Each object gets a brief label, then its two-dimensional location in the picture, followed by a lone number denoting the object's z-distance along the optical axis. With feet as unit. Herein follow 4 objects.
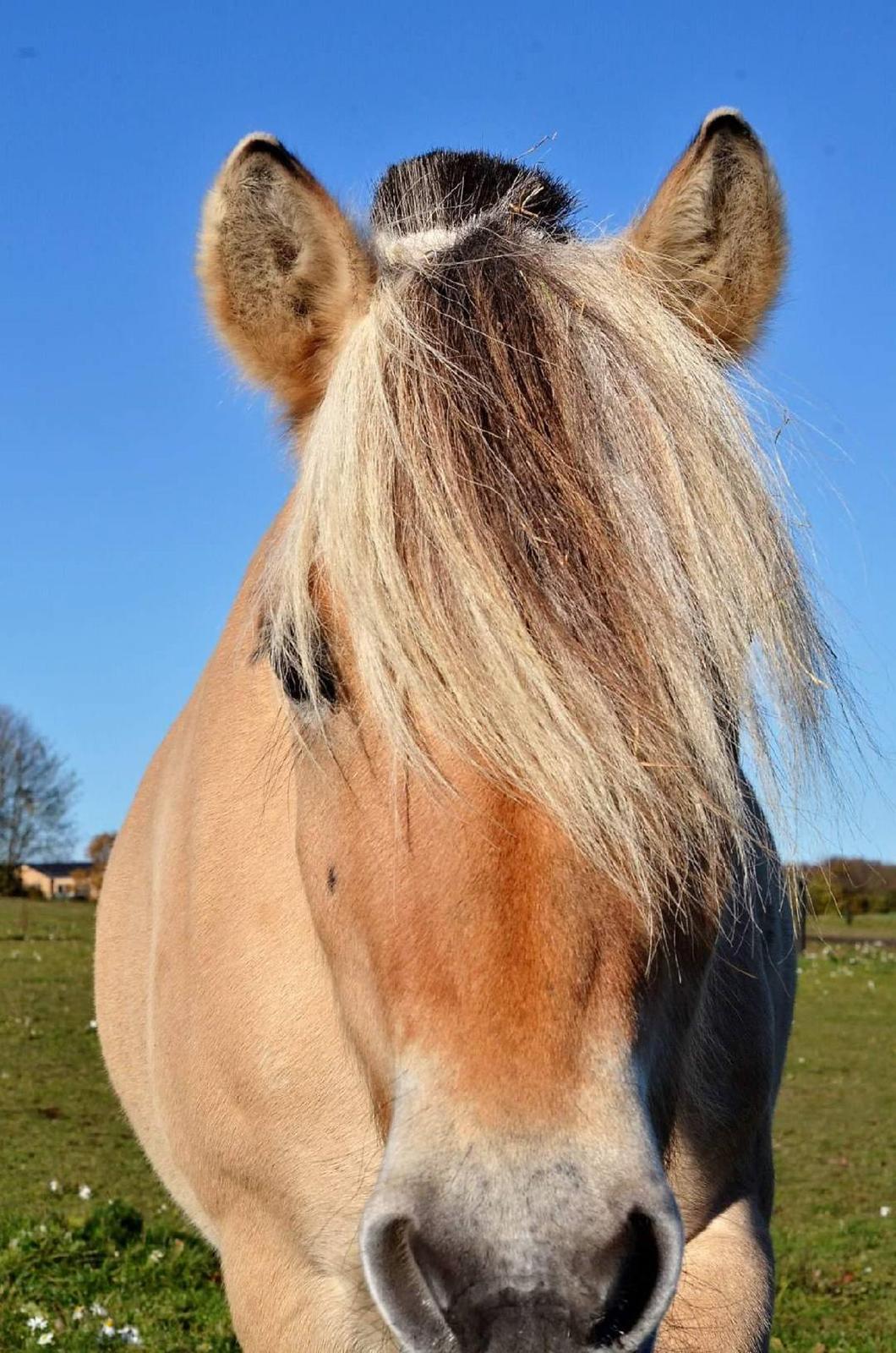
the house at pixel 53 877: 187.32
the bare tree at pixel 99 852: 106.73
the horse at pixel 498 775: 5.94
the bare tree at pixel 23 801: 137.28
